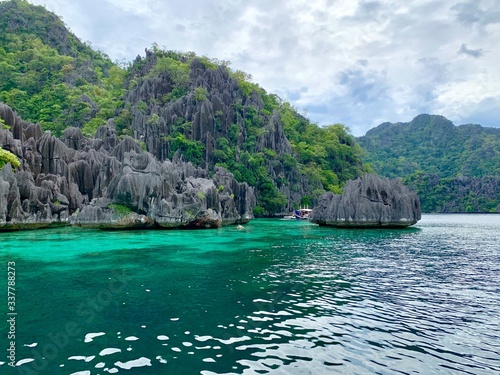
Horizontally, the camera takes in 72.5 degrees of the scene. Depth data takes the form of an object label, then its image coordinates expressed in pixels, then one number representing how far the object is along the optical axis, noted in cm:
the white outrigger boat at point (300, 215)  7871
